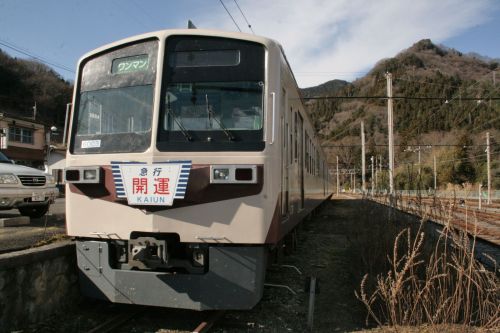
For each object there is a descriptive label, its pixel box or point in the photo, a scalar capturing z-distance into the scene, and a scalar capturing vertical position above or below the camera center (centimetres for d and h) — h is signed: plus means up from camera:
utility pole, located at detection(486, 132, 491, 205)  3542 +165
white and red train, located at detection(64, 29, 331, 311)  451 +4
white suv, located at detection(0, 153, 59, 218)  877 -27
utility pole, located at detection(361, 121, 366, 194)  3399 +155
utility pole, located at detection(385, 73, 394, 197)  1715 +195
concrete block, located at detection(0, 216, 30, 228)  825 -83
